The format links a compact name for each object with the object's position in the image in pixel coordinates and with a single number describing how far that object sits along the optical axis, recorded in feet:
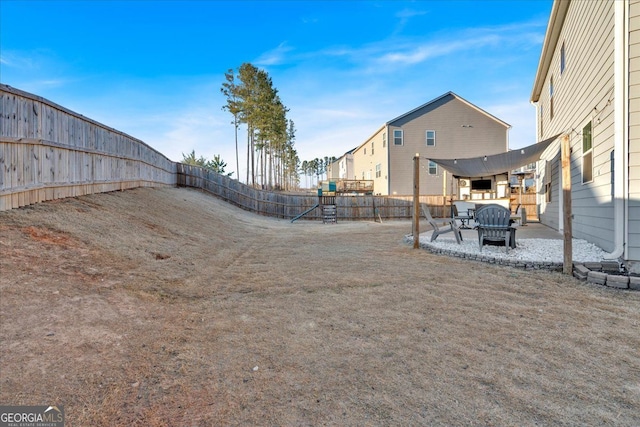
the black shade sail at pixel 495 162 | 33.49
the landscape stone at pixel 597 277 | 14.40
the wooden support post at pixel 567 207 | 16.43
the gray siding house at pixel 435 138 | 73.82
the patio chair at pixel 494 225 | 21.43
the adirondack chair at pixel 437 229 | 25.12
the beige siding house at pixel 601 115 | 15.70
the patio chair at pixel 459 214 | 30.58
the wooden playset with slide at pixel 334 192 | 55.98
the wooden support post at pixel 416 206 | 25.21
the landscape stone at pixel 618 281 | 13.80
